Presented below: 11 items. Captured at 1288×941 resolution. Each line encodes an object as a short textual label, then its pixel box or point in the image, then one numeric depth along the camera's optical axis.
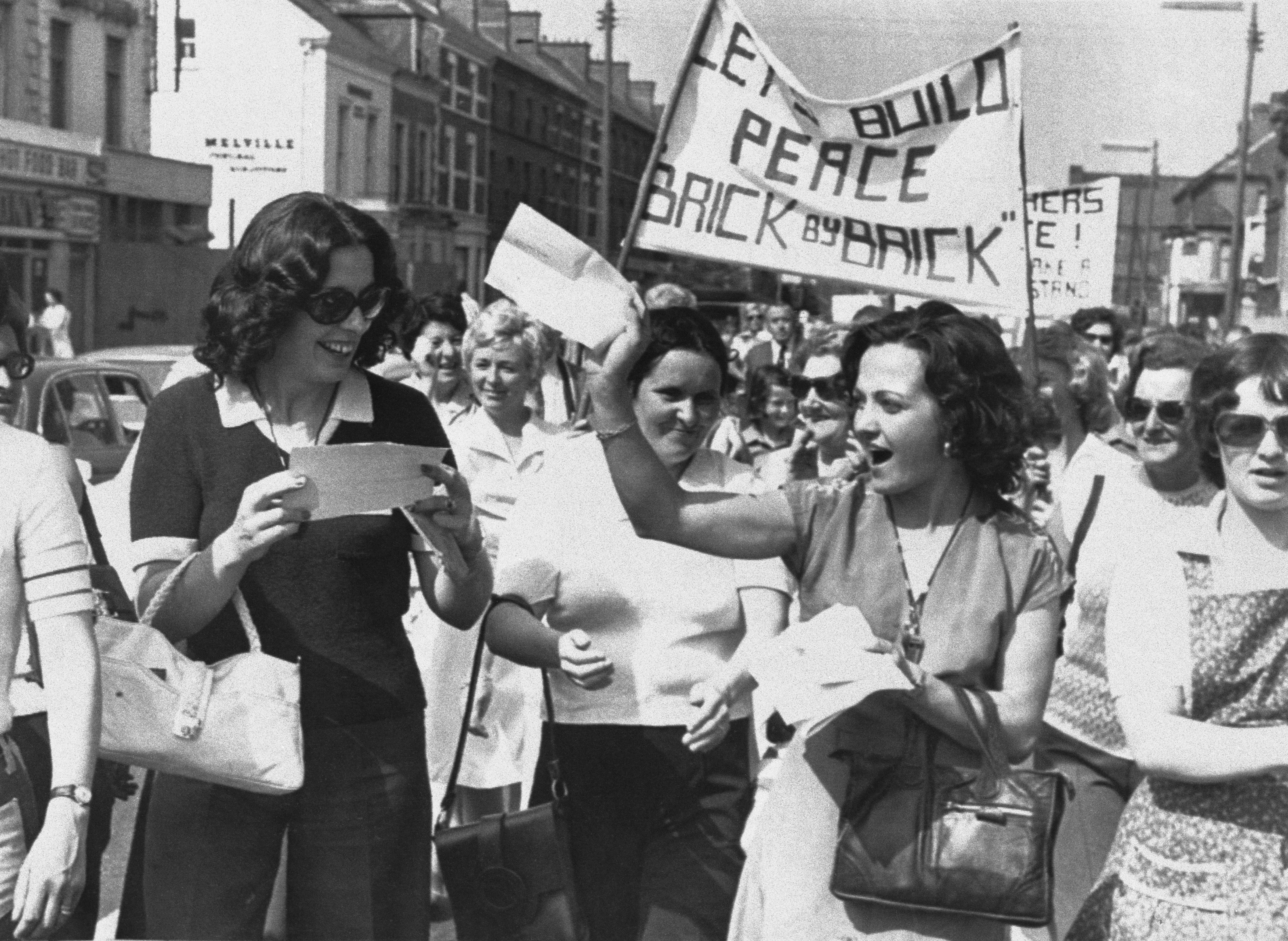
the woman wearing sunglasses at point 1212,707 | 3.14
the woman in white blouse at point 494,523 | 6.23
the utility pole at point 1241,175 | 33.19
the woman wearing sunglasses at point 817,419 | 7.32
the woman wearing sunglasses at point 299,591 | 3.50
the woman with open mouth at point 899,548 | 3.36
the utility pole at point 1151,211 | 59.12
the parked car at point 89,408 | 12.63
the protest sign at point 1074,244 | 13.29
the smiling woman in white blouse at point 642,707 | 4.12
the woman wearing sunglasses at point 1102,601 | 5.04
